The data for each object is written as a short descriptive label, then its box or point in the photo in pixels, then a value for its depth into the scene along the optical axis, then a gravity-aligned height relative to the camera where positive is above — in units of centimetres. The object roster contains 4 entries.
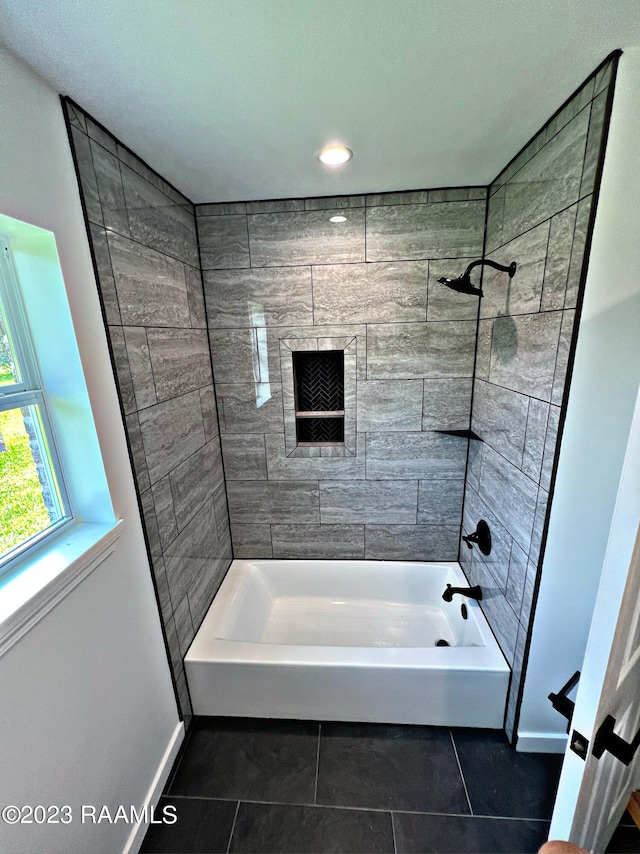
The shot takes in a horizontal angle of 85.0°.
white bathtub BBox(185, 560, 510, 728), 162 -158
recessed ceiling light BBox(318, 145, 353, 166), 139 +71
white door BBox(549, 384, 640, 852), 78 -90
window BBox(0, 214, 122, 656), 98 -29
